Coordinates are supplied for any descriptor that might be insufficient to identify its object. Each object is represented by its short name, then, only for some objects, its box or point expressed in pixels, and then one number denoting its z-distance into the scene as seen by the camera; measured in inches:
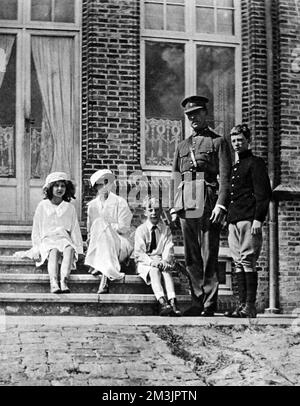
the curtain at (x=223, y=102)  423.6
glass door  406.3
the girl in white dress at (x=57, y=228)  329.4
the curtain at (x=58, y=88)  409.4
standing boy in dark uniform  315.3
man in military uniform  322.3
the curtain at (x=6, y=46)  409.7
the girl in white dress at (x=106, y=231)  335.3
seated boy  325.4
